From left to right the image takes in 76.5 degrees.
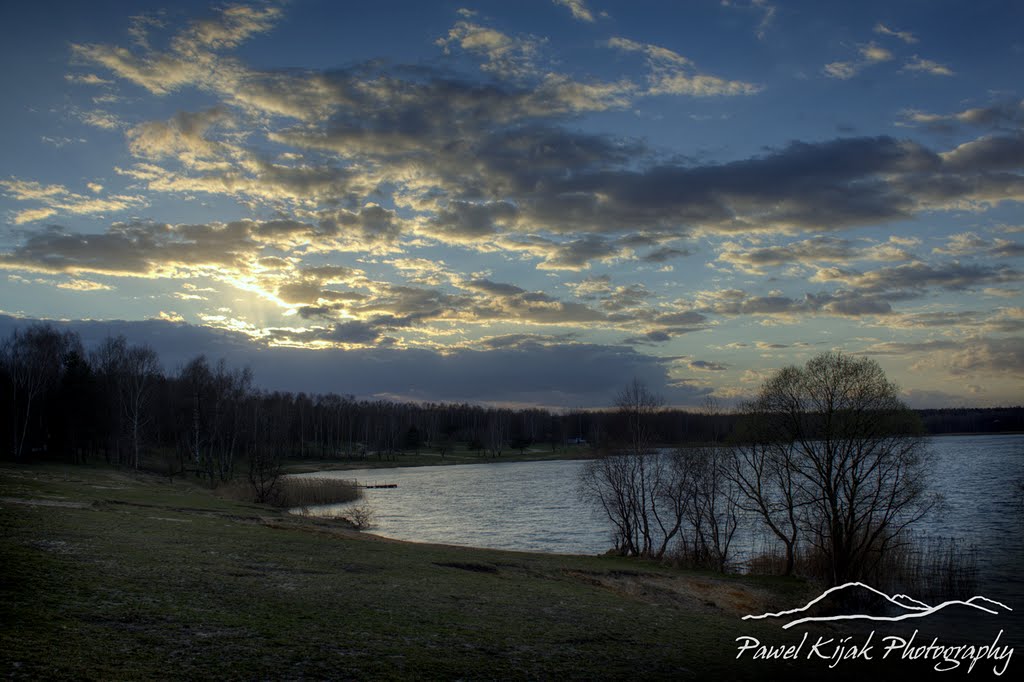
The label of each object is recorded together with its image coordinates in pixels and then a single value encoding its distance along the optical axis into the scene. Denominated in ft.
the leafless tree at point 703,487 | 147.33
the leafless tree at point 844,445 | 120.37
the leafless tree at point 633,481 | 149.81
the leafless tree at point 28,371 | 249.14
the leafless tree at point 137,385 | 296.10
